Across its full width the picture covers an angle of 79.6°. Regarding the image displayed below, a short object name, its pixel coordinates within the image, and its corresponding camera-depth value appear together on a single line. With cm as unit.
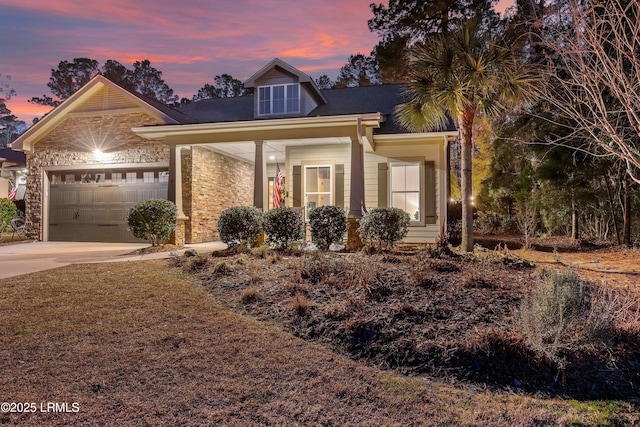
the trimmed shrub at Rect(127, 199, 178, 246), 990
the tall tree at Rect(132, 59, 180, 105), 4231
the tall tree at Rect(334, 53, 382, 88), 2810
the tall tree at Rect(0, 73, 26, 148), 4056
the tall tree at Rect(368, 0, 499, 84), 2033
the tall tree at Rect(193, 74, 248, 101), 3788
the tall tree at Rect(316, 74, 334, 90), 3291
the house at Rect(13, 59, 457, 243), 1118
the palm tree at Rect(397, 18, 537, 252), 806
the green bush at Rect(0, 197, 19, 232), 1333
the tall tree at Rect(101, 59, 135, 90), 4088
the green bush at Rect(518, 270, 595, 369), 336
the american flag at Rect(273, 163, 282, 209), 1173
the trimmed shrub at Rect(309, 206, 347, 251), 909
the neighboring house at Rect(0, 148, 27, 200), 1824
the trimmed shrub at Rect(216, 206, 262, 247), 911
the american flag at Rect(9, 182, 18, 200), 1701
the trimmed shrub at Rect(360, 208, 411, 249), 871
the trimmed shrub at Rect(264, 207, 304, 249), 902
